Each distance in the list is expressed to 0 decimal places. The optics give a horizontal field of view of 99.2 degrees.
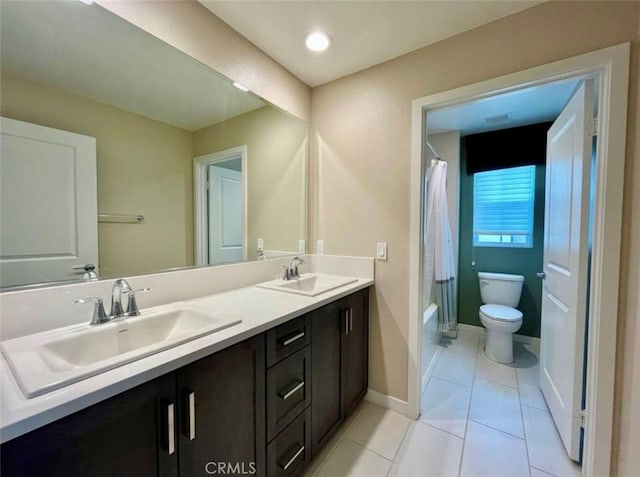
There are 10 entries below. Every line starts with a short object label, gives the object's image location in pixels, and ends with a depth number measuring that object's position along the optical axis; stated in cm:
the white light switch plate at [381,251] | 188
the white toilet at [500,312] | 244
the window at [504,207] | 288
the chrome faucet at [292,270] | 190
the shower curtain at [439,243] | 266
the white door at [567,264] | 141
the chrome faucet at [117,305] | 102
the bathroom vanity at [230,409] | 64
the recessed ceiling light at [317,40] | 159
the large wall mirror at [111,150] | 96
